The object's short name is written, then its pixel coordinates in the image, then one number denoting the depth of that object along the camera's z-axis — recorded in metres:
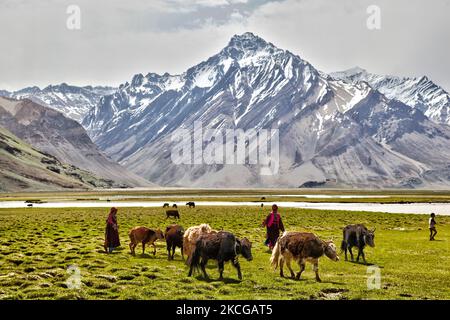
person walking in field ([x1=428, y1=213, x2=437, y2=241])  40.07
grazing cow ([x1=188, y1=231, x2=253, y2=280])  22.36
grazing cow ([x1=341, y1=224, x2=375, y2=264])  29.58
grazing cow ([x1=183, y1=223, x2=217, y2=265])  26.73
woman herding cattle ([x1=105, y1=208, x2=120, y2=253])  32.31
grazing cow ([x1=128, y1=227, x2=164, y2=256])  31.73
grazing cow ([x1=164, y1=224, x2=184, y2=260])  29.67
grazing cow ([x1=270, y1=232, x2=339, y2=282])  22.39
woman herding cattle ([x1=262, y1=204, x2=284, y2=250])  31.91
